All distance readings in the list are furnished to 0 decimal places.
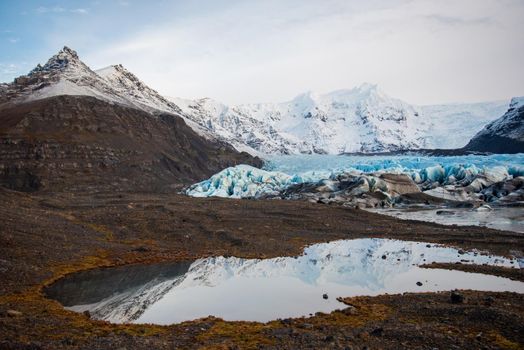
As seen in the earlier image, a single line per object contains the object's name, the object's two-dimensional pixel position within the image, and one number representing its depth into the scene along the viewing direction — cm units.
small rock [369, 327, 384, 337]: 1440
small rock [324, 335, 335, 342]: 1382
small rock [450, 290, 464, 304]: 1736
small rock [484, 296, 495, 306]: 1672
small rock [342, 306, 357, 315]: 1714
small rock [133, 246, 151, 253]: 2971
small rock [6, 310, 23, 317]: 1594
